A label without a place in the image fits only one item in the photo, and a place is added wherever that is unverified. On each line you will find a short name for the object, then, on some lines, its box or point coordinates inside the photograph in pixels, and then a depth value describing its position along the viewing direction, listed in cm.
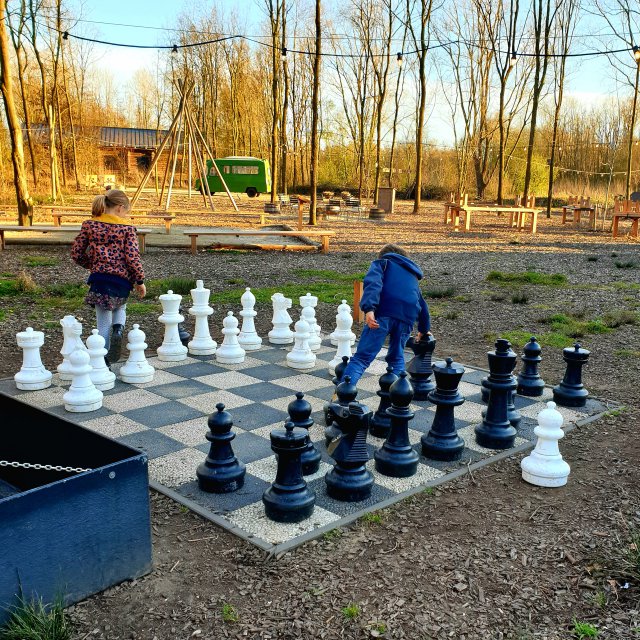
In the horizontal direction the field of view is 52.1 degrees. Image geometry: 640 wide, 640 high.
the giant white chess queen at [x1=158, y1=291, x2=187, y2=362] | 530
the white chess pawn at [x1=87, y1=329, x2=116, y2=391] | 450
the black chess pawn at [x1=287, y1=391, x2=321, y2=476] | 321
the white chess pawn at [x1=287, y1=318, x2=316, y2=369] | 517
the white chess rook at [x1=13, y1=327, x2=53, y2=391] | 452
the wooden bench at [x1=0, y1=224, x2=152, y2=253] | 1195
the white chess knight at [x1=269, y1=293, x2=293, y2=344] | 597
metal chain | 243
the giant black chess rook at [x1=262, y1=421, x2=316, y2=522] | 276
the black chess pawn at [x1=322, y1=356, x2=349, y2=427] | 377
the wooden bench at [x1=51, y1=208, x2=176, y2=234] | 1466
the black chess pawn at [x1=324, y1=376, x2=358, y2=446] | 334
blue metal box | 205
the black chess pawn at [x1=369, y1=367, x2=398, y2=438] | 384
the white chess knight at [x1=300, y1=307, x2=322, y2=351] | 557
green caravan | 3250
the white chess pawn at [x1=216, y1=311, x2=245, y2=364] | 530
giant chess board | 293
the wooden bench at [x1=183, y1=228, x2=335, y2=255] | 1242
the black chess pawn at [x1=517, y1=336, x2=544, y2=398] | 465
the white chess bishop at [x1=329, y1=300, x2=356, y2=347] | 536
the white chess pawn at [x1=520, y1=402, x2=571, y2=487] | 327
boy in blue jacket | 412
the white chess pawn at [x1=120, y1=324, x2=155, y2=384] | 468
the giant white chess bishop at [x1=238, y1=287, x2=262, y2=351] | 573
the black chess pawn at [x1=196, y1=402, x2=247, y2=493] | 304
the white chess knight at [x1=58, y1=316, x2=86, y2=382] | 466
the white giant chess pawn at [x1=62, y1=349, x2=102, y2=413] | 407
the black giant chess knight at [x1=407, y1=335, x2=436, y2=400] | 441
